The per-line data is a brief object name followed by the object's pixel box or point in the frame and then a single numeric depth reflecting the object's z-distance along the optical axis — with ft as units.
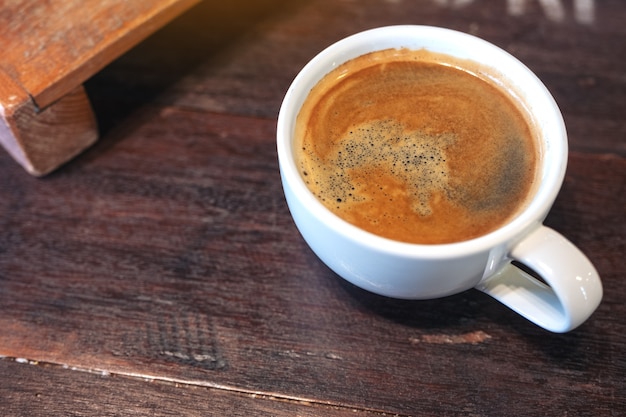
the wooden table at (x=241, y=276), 1.07
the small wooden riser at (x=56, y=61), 1.16
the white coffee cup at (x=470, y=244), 0.96
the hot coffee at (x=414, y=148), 1.03
